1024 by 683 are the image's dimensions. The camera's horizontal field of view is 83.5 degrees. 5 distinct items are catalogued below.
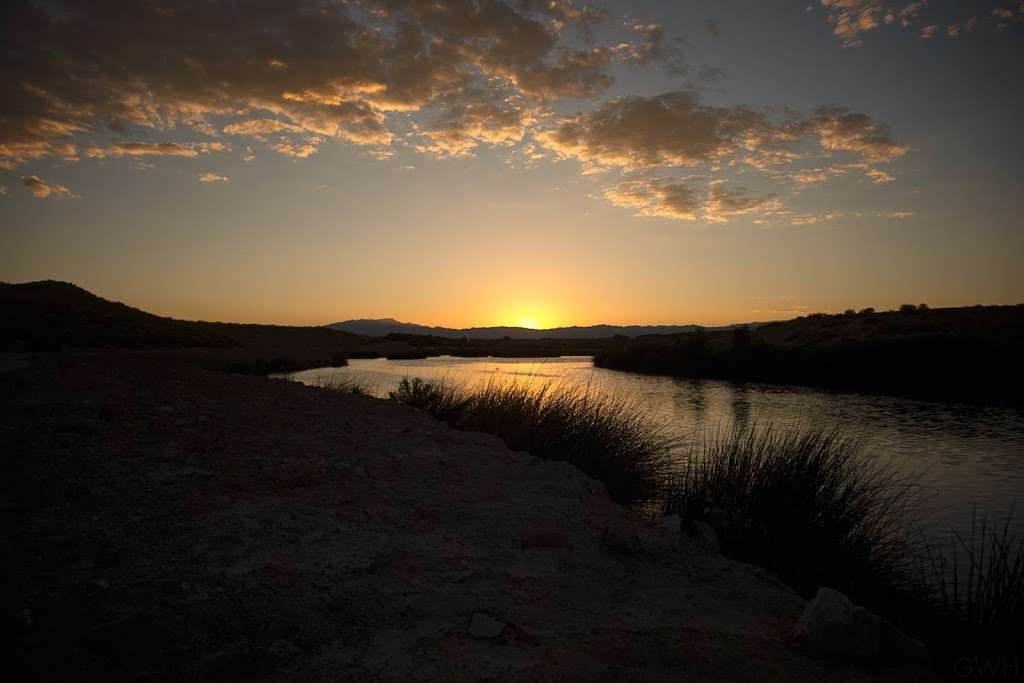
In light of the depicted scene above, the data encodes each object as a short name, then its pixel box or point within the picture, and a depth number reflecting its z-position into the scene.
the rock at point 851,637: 3.12
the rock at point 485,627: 2.98
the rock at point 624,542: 4.38
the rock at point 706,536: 5.01
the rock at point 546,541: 4.43
